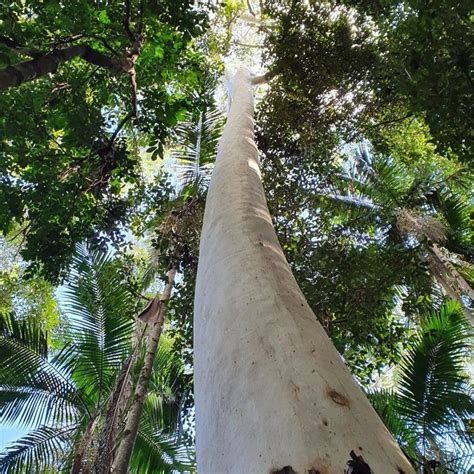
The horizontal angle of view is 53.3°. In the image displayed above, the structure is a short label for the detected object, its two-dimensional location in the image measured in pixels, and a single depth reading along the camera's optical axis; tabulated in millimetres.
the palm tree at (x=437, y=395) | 4496
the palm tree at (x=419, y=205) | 7176
